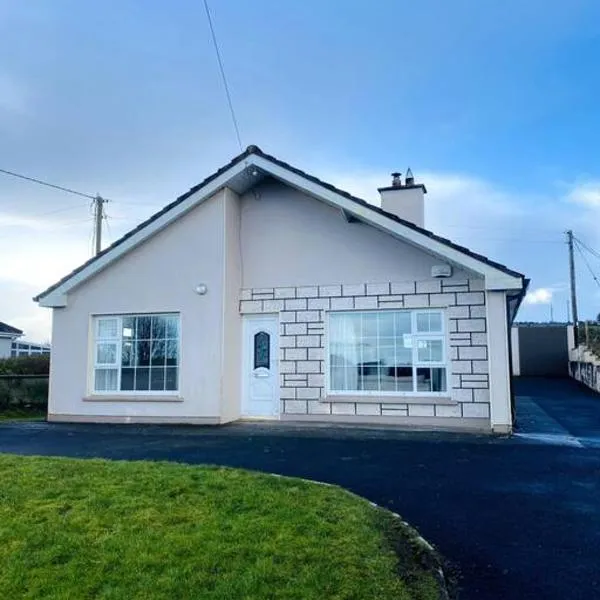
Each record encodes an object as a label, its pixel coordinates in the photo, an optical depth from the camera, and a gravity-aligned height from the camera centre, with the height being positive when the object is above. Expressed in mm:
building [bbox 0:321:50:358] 29062 +1361
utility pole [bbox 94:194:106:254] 26422 +6986
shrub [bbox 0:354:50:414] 16938 -838
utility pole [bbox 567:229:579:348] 32575 +5093
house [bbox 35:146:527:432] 11578 +1085
